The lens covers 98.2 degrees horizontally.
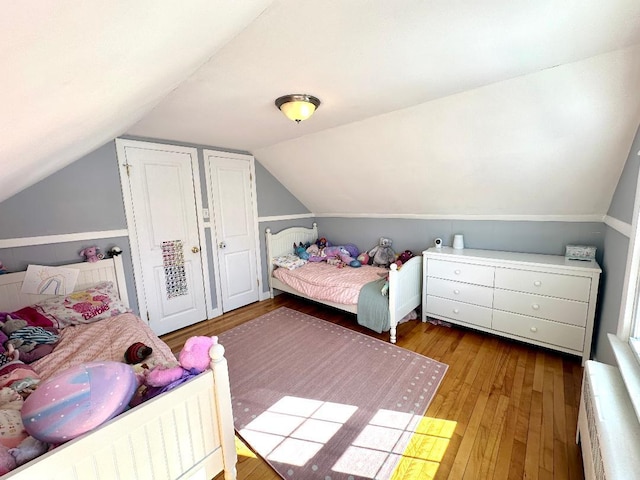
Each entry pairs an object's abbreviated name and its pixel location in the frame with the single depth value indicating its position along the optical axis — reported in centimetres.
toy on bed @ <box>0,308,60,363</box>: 166
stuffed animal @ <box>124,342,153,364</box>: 155
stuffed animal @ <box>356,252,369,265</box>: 380
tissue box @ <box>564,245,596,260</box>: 241
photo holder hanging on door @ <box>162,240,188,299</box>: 305
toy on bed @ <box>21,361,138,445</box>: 93
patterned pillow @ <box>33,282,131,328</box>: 209
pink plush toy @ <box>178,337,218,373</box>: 129
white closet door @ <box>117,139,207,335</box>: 280
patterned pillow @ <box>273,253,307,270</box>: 381
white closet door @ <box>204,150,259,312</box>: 339
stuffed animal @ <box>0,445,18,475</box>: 85
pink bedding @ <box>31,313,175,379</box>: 160
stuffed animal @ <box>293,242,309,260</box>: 408
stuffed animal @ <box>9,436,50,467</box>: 90
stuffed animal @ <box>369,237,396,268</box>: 360
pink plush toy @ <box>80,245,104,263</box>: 250
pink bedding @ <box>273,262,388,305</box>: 301
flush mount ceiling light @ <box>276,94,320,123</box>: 193
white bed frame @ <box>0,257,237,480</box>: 92
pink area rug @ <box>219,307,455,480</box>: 154
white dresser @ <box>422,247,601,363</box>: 223
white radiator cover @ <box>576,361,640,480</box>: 94
